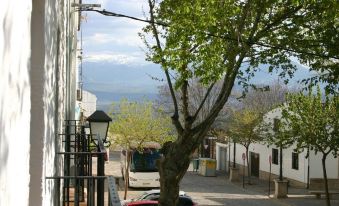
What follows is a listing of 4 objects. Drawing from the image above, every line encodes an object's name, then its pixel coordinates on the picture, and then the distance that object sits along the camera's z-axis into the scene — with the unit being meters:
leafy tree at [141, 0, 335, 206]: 12.92
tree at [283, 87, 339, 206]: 27.16
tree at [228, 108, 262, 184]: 39.16
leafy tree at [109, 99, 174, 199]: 33.62
